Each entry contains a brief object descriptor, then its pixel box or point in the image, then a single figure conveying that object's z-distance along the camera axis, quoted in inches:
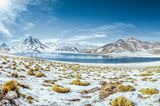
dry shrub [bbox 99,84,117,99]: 350.1
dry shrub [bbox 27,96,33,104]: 296.4
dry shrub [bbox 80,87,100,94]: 411.0
